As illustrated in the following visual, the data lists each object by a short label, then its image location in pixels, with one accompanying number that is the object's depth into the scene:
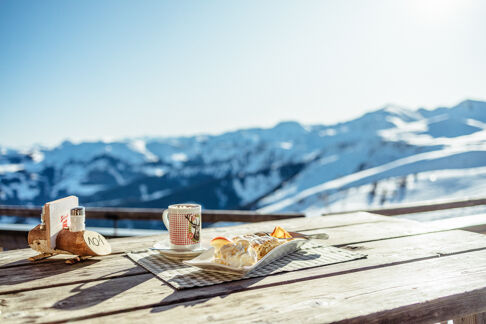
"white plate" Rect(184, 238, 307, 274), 0.98
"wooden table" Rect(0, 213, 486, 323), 0.74
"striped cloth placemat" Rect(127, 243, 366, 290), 0.95
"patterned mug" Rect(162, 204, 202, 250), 1.16
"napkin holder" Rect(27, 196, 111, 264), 1.12
